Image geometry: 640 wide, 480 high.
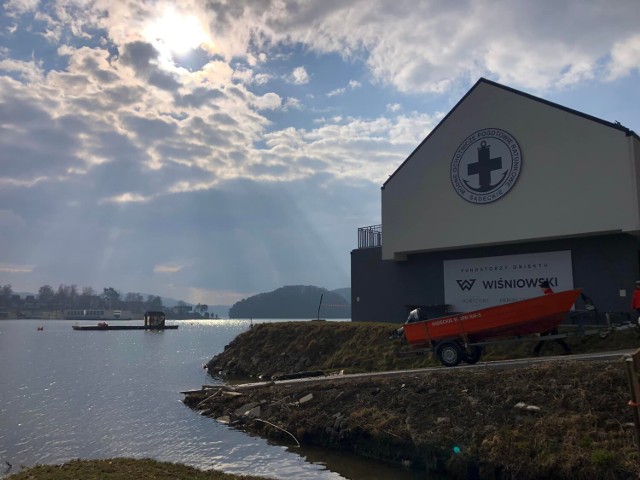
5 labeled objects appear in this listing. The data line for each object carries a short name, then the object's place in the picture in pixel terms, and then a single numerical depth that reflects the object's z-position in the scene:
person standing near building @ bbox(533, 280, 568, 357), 16.06
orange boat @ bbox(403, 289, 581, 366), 15.03
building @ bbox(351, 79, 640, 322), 19.89
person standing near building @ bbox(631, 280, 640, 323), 16.34
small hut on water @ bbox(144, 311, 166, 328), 122.49
